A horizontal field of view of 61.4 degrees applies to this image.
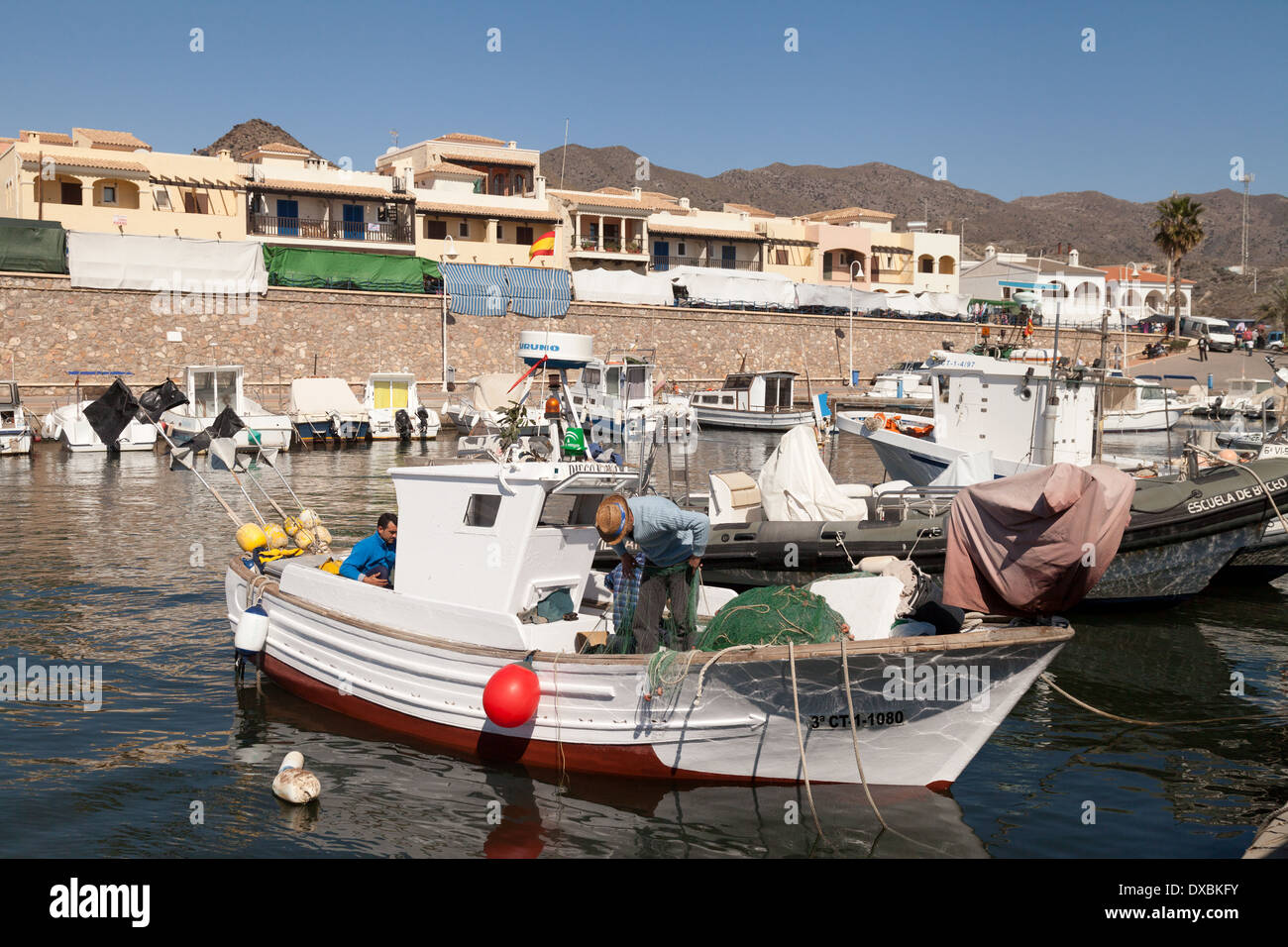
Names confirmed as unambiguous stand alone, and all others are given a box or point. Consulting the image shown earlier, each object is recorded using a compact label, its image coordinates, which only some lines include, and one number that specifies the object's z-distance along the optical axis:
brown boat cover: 8.34
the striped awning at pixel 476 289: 48.41
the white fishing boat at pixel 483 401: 39.69
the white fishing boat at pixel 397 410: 37.69
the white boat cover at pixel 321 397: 37.28
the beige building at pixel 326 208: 51.97
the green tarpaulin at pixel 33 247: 39.16
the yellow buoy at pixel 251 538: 12.45
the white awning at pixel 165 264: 40.38
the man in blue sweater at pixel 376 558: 10.68
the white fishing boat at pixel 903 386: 49.98
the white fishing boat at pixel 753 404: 42.34
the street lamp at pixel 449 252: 54.12
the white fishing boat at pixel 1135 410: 41.97
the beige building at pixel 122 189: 46.69
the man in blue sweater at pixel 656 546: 8.48
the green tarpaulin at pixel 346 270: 44.94
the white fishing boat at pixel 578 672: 7.87
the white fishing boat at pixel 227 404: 33.16
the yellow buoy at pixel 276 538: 12.62
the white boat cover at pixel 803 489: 15.59
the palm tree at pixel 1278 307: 70.69
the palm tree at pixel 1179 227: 68.25
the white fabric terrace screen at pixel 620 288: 53.25
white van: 63.28
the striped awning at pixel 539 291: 50.03
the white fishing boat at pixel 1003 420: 19.58
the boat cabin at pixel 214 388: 33.88
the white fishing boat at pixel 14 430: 30.39
